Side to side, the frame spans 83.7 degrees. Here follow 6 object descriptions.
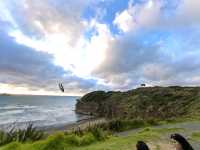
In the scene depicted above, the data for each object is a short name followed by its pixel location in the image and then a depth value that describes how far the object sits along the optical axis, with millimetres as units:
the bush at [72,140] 6189
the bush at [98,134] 7425
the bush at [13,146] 5465
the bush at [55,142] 5607
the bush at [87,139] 6628
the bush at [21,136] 6454
